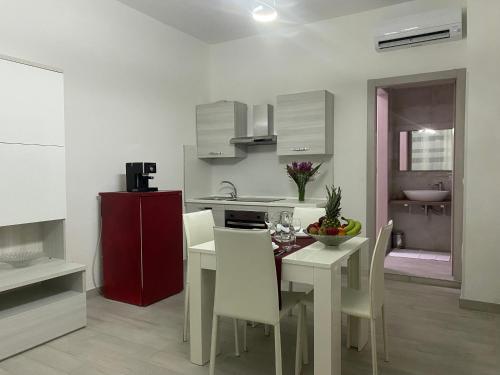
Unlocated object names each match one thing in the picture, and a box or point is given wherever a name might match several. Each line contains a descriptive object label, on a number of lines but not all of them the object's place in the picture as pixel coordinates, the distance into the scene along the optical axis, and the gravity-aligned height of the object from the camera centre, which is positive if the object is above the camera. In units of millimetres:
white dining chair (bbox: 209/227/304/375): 2037 -595
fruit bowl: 2311 -408
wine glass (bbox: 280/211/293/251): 2512 -380
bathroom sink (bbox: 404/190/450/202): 5250 -329
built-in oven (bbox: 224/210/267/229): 4426 -553
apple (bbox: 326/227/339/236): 2311 -358
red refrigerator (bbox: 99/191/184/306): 3527 -698
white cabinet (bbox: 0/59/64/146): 2725 +523
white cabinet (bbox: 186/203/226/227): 4703 -474
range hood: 4781 +589
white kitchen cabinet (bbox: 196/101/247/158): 4926 +595
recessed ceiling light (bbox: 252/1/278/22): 3094 +1300
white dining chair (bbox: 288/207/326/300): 3205 -363
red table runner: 2131 -483
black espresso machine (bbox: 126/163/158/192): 3799 -8
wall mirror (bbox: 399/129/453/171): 5387 +310
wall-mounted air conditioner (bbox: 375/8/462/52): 3711 +1424
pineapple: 2412 -258
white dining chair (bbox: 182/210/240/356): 2842 -442
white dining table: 2033 -706
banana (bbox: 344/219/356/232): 2376 -339
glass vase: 4527 -224
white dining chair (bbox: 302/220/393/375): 2176 -791
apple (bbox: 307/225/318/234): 2367 -358
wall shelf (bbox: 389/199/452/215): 5236 -460
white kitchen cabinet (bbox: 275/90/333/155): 4336 +569
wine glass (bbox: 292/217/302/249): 2787 -390
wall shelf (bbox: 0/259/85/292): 2644 -739
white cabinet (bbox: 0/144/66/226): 2738 -77
